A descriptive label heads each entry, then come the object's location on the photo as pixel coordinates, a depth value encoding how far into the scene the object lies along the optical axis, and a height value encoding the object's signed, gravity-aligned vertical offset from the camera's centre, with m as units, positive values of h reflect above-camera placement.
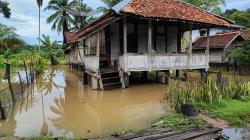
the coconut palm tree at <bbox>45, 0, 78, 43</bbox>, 44.16 +7.37
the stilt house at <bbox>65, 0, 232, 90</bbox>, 15.98 +1.69
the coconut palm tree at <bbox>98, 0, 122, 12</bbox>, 37.84 +7.89
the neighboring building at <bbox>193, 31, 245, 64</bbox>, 28.58 +2.06
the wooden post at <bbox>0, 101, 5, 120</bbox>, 9.94 -1.49
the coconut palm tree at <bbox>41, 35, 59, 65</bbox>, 40.72 +2.95
